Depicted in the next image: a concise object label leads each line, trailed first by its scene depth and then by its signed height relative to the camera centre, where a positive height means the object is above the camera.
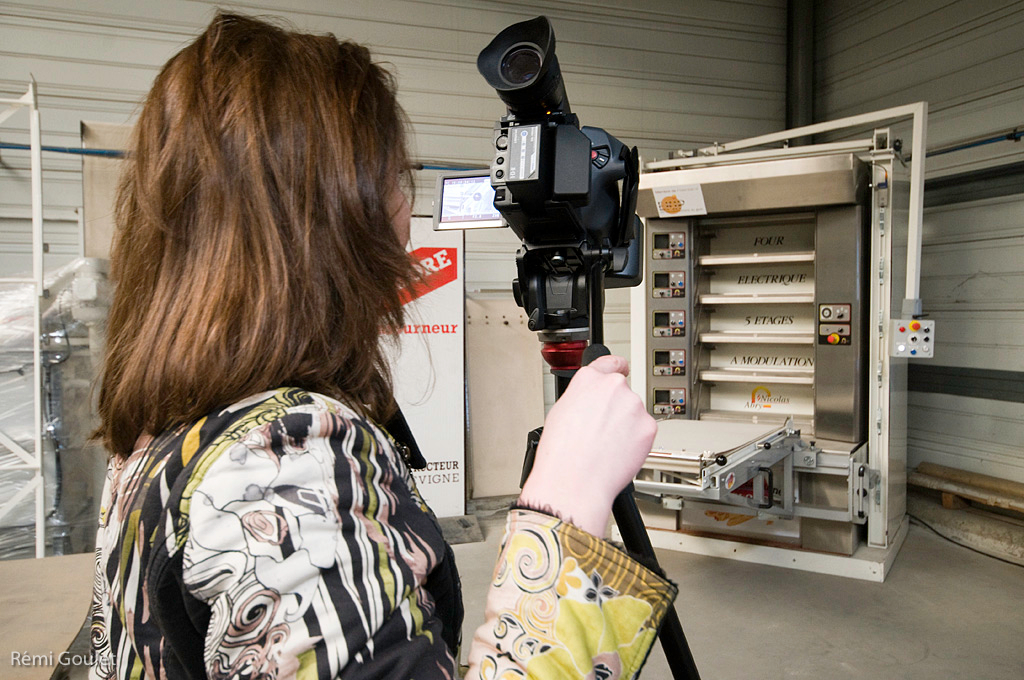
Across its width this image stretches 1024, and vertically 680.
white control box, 2.85 -0.05
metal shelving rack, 2.80 -0.19
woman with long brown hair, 0.51 -0.10
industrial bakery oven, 2.96 -0.08
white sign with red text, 3.91 -0.31
